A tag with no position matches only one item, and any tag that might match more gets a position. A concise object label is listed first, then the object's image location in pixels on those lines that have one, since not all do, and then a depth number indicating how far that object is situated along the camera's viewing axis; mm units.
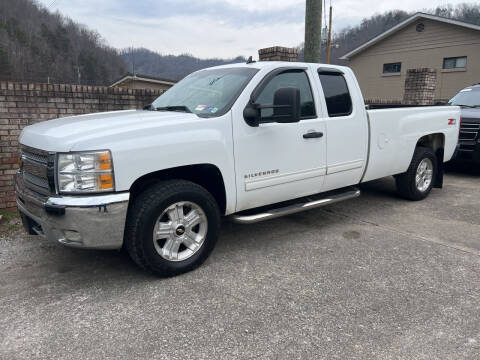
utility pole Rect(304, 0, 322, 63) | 7312
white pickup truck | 2846
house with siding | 19000
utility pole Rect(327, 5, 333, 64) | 25986
